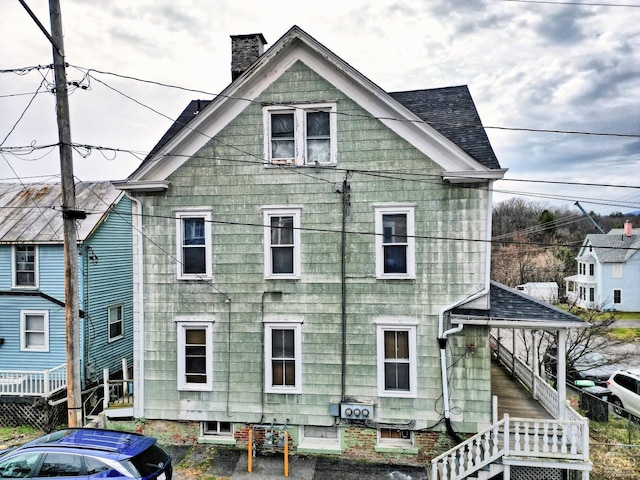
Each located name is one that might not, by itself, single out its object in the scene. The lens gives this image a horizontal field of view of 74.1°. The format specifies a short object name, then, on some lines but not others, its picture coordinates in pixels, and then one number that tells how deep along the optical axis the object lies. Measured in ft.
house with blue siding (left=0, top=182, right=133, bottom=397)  52.26
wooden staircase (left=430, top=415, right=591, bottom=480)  30.66
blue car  24.81
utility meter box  35.73
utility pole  27.99
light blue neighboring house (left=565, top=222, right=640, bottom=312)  147.54
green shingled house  35.40
